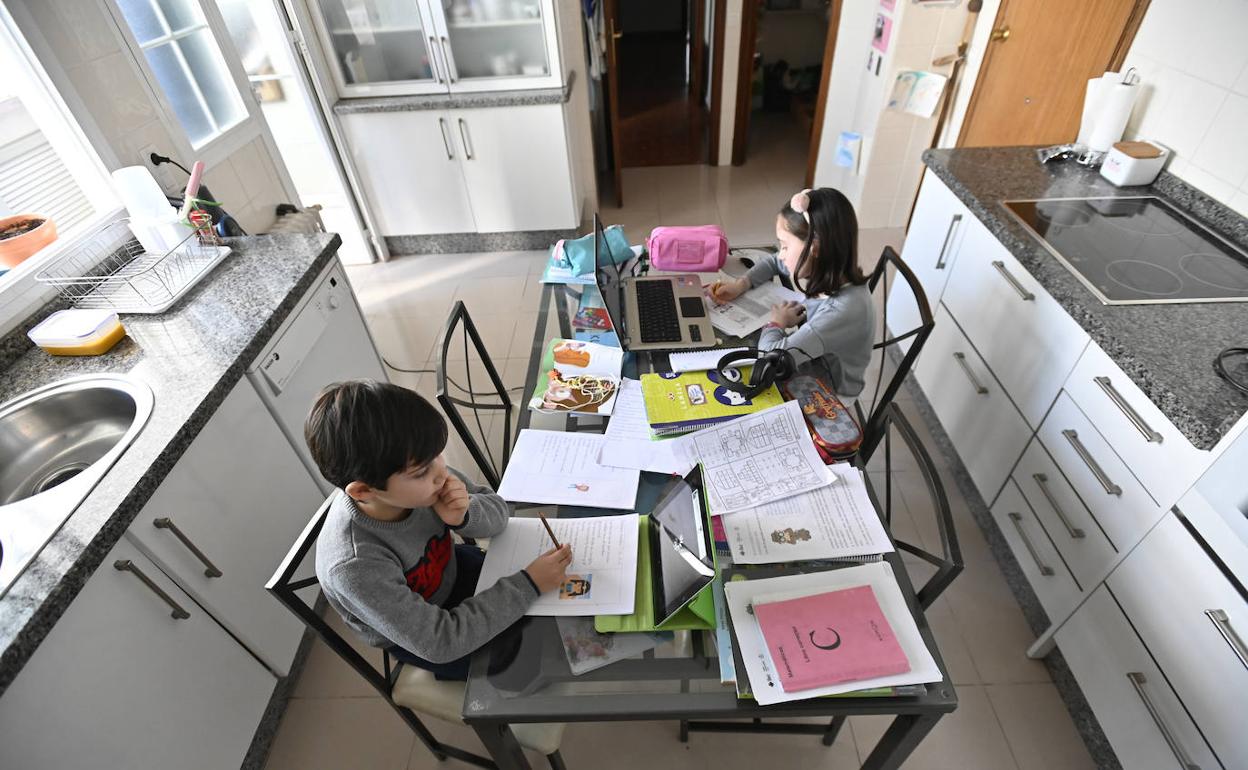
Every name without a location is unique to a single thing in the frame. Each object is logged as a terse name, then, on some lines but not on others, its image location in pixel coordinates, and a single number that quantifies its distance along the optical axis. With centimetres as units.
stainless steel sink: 132
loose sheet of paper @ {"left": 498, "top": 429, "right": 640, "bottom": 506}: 112
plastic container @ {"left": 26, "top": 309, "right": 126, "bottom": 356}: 143
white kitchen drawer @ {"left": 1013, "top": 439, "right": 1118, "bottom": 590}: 140
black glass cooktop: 146
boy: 84
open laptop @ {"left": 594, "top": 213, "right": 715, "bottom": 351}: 149
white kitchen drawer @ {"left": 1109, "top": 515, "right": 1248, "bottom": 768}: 104
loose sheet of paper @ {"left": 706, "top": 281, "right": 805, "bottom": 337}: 156
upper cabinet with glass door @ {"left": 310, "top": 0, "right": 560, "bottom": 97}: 291
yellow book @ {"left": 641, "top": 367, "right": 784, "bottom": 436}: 125
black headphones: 129
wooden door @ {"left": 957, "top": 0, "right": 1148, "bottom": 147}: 215
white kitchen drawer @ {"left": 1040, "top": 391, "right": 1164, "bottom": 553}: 128
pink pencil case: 176
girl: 145
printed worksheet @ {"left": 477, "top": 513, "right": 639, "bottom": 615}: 95
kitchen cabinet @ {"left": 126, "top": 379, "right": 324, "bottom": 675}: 123
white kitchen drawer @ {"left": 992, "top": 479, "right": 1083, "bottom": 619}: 150
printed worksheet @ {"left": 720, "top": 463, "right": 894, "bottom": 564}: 99
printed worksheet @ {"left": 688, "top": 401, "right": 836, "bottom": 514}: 109
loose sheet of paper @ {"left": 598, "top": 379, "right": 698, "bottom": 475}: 117
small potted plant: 152
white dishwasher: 157
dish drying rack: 158
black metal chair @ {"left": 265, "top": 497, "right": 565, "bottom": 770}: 98
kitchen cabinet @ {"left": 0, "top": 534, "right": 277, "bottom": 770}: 95
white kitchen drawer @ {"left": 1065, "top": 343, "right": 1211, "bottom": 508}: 117
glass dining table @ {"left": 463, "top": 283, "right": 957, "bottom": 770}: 84
